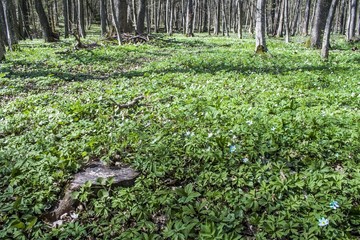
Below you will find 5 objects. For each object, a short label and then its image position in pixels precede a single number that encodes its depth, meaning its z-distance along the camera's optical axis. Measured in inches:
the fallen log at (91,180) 132.0
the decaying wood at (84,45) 596.0
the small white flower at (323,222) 102.5
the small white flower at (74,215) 128.4
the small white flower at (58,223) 125.3
